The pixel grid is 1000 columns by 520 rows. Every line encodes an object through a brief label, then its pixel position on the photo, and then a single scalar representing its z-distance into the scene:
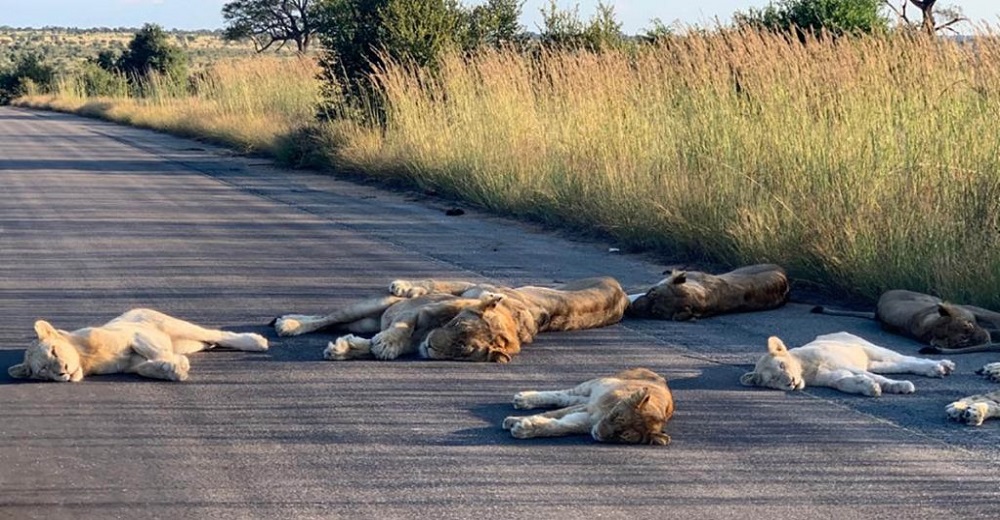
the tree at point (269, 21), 103.94
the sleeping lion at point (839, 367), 13.52
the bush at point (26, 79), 117.87
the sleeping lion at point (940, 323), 15.25
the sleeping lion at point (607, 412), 11.59
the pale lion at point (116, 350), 13.67
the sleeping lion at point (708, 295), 16.92
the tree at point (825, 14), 36.72
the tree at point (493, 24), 46.04
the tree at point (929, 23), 23.06
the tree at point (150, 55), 104.25
